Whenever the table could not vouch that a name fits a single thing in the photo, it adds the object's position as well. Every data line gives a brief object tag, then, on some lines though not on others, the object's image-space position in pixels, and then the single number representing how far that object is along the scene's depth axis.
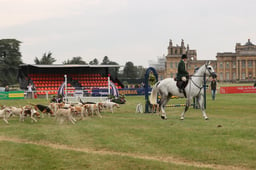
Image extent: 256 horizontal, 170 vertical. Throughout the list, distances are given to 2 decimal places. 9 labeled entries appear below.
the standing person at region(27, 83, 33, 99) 44.83
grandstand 50.97
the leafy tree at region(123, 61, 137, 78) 133.56
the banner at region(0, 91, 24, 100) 43.13
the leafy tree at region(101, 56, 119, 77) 152.50
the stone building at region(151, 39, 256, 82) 135.38
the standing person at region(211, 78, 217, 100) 35.62
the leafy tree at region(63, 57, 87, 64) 121.06
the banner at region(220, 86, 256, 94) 52.81
